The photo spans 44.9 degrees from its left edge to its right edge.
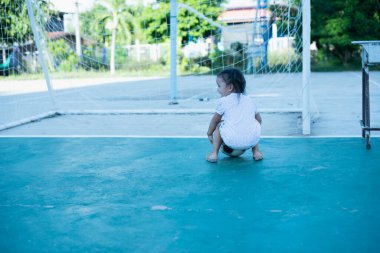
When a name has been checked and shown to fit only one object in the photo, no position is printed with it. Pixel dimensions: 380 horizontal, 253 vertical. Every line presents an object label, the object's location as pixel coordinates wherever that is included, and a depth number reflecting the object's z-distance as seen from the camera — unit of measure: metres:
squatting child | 4.06
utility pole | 11.03
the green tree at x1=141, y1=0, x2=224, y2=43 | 15.77
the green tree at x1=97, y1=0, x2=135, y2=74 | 15.03
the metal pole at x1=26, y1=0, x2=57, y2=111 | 7.14
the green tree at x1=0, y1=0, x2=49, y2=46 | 8.38
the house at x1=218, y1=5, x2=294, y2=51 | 15.16
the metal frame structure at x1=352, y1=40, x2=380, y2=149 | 4.36
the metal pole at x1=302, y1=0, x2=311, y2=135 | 5.24
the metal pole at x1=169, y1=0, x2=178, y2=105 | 8.95
